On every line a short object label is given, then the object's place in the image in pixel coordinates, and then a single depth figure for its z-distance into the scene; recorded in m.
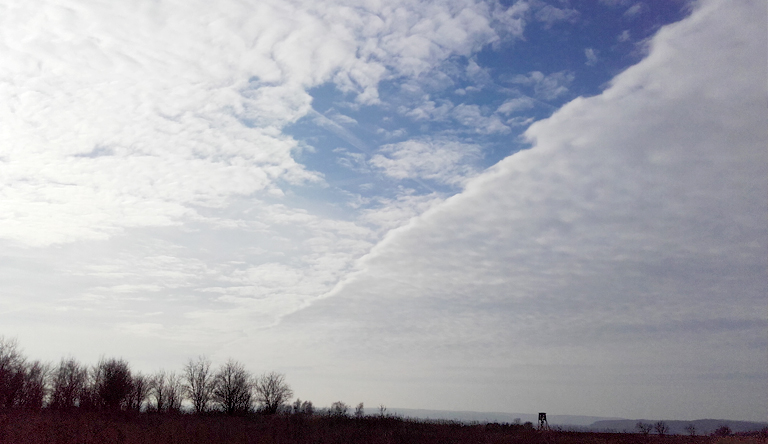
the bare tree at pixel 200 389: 92.94
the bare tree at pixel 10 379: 62.97
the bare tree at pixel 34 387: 68.50
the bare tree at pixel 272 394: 92.13
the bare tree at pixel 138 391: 81.76
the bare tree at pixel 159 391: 94.32
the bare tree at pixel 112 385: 75.44
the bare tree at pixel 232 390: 89.44
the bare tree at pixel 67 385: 70.43
